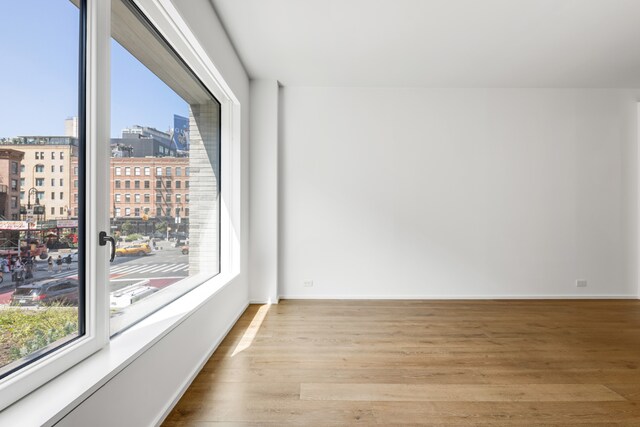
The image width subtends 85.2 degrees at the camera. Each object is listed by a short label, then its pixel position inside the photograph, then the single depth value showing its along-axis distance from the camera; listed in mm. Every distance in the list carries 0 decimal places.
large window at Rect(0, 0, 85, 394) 1256
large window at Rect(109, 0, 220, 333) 2008
